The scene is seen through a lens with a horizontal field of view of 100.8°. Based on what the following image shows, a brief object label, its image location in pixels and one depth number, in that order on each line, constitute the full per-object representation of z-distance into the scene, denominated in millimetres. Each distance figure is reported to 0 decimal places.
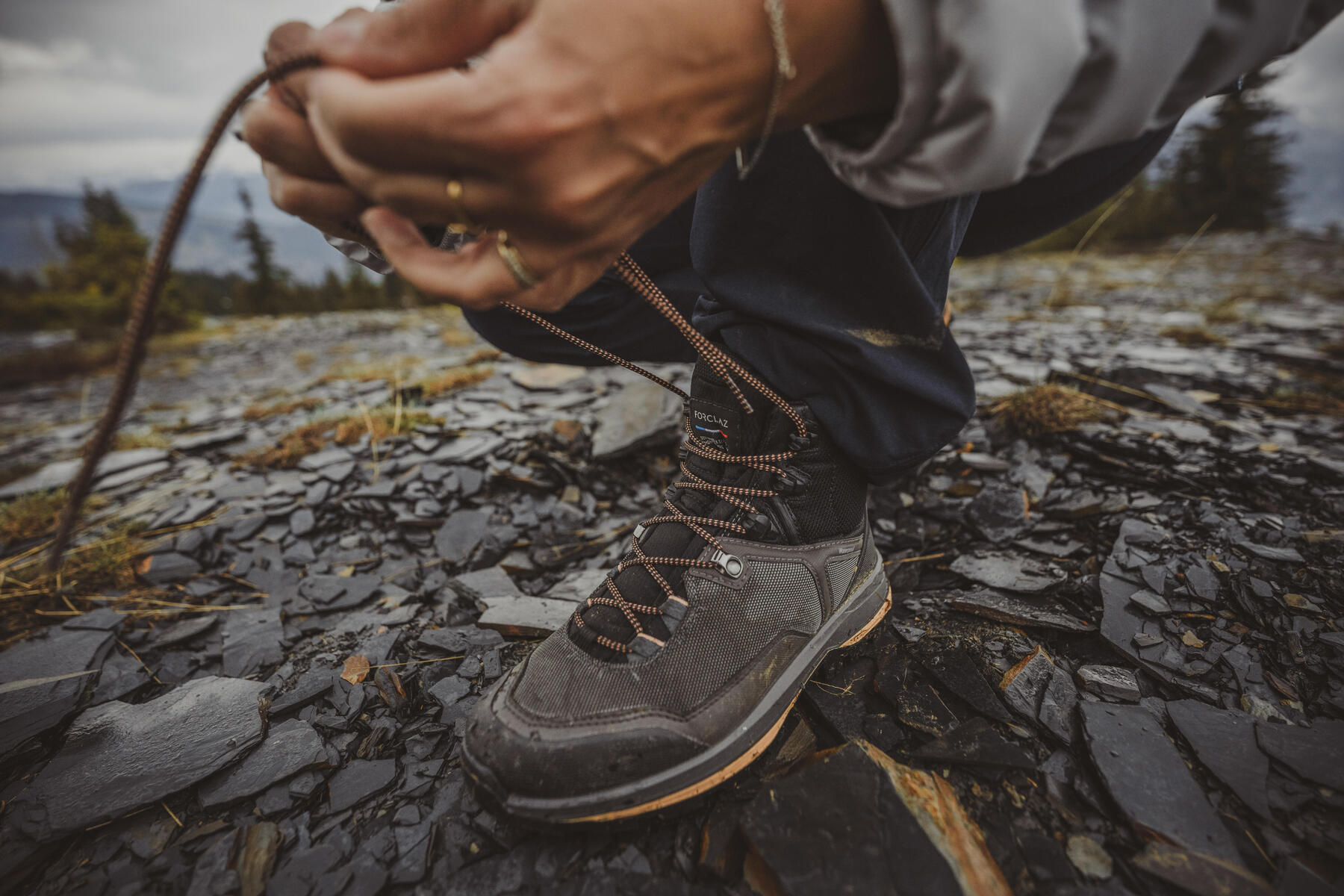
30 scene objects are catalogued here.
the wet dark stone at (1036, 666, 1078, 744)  304
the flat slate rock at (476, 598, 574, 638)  407
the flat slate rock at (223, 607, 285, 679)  418
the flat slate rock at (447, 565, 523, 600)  469
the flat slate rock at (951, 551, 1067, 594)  406
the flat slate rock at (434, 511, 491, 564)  546
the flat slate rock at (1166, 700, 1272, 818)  266
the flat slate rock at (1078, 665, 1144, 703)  323
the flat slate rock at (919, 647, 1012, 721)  318
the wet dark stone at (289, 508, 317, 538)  601
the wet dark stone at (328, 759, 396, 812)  306
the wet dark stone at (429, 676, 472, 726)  354
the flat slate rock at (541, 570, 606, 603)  451
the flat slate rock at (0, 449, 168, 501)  822
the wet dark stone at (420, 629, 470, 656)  407
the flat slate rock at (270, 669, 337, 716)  367
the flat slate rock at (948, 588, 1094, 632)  368
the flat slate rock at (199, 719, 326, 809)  311
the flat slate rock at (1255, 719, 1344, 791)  267
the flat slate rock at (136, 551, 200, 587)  539
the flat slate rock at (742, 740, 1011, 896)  238
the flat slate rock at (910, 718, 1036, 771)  286
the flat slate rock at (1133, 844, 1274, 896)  228
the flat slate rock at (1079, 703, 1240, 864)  250
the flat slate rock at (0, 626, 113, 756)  353
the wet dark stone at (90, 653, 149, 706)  391
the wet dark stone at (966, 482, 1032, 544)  481
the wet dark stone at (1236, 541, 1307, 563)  394
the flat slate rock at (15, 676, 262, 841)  298
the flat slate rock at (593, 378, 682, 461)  656
